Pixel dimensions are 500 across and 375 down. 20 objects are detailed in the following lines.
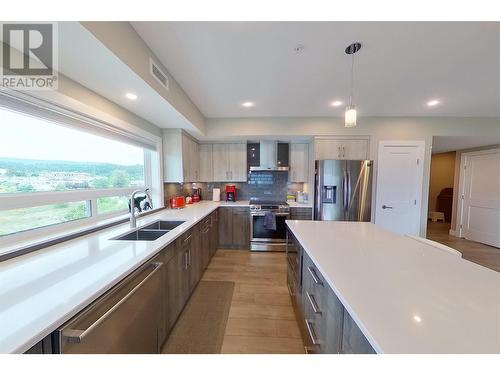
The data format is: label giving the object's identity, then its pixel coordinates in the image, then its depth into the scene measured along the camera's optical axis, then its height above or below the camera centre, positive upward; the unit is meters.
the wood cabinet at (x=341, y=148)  3.32 +0.58
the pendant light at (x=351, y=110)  1.57 +0.60
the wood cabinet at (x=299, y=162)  3.83 +0.37
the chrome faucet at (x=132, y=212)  1.89 -0.35
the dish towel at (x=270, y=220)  3.39 -0.73
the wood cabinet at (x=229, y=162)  3.89 +0.36
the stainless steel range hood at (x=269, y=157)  3.77 +0.46
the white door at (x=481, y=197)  3.82 -0.32
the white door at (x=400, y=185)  3.28 -0.07
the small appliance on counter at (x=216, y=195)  4.05 -0.35
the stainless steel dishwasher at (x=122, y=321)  0.75 -0.72
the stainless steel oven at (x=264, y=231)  3.44 -0.96
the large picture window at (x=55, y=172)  1.23 +0.04
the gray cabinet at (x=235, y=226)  3.55 -0.89
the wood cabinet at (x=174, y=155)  3.04 +0.38
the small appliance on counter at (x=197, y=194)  3.92 -0.34
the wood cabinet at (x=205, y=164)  3.92 +0.31
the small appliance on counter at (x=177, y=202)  3.16 -0.41
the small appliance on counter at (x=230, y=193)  4.05 -0.31
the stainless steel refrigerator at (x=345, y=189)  3.13 -0.15
